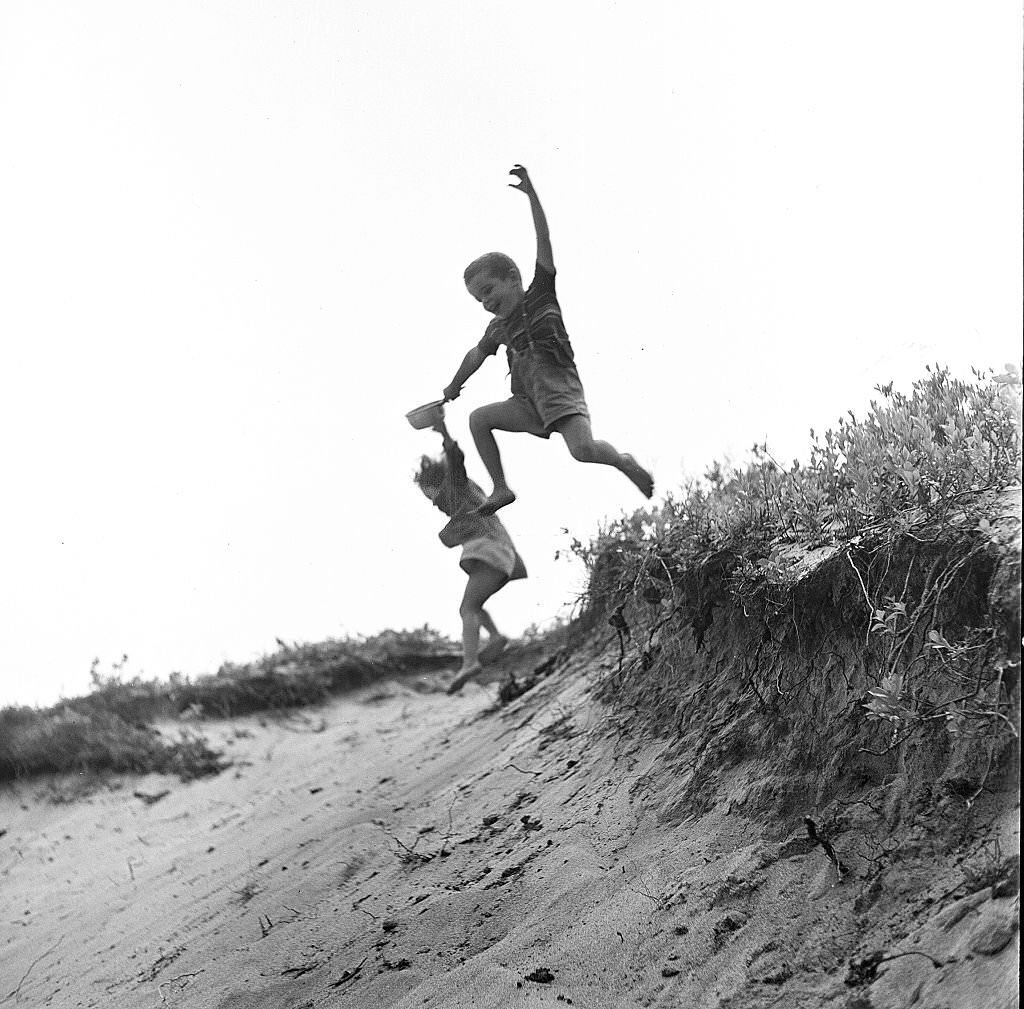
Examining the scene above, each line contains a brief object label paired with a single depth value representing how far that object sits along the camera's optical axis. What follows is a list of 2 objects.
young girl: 3.82
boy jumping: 3.40
